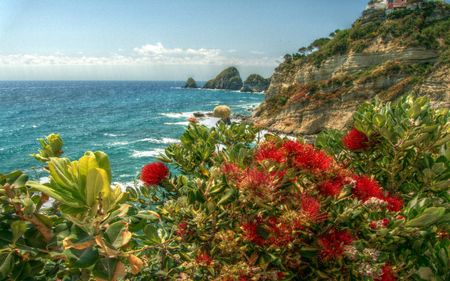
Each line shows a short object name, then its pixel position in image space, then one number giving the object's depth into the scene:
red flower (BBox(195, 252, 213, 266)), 1.77
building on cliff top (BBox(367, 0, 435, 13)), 42.09
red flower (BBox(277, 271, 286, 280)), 1.81
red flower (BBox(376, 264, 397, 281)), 1.85
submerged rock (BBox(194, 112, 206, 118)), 50.35
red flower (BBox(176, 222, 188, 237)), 1.91
